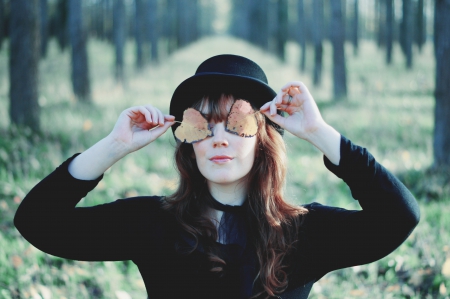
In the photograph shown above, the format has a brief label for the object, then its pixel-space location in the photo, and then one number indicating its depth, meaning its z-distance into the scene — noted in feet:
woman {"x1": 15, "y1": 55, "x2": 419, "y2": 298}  5.98
